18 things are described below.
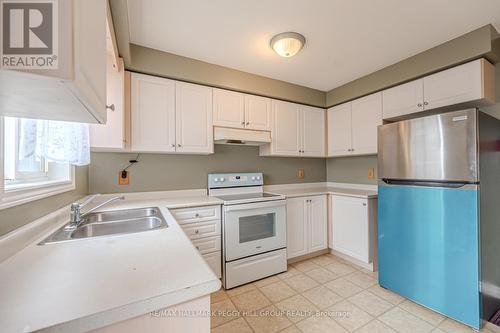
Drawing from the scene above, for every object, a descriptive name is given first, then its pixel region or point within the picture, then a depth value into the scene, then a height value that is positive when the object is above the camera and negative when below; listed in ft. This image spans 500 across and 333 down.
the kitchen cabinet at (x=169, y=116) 6.59 +1.76
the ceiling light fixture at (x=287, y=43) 5.92 +3.58
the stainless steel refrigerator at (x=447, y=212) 4.92 -1.16
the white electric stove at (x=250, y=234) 6.82 -2.25
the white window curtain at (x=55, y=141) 3.56 +0.56
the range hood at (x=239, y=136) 7.69 +1.21
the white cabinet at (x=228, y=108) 7.79 +2.27
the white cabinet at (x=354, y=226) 7.70 -2.26
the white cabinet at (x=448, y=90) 5.82 +2.34
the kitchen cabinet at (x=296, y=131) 9.09 +1.67
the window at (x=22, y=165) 2.91 +0.09
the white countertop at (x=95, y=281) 1.64 -1.10
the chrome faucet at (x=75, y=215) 4.09 -0.88
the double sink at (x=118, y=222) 4.48 -1.20
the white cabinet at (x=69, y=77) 1.55 +0.72
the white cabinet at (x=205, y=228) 6.32 -1.84
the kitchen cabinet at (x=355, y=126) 8.34 +1.78
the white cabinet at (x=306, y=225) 8.36 -2.33
